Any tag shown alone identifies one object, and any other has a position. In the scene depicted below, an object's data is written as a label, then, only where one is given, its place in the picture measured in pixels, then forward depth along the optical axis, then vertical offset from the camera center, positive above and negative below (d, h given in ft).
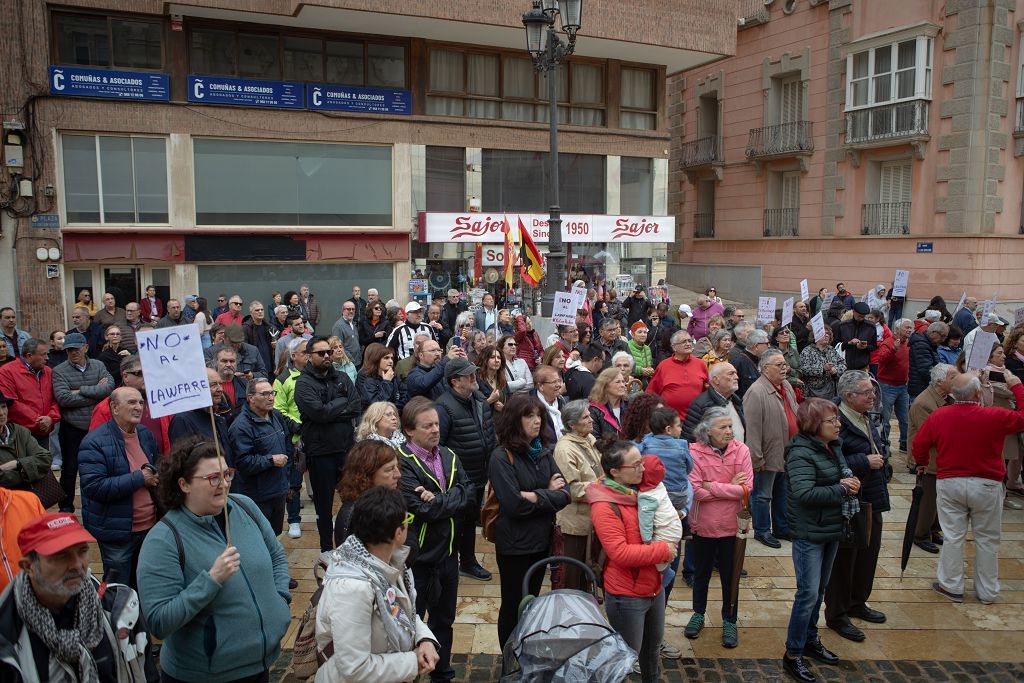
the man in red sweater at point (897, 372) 36.63 -5.23
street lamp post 40.37 +11.29
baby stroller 12.16 -6.20
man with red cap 10.28 -4.83
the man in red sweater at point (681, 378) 26.96 -4.03
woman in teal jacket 11.19 -4.77
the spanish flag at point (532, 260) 39.32 +0.15
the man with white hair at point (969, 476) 20.90 -5.85
